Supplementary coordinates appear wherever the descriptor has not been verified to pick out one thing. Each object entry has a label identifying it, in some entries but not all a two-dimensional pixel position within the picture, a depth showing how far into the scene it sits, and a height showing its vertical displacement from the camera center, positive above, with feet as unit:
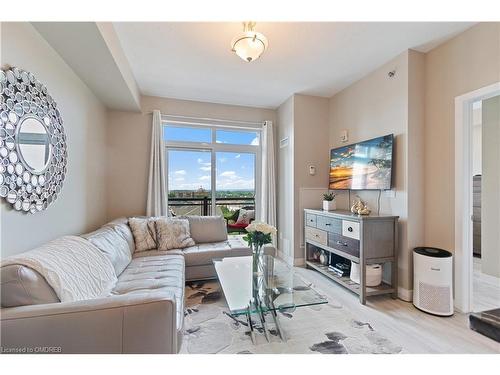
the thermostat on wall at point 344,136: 11.03 +2.63
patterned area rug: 5.36 -3.78
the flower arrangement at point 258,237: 7.10 -1.52
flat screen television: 8.46 +1.04
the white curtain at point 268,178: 13.23 +0.64
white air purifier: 6.88 -2.84
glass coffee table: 5.36 -2.73
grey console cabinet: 7.77 -1.94
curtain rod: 12.31 +3.92
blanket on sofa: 3.92 -1.61
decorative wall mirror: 4.44 +1.01
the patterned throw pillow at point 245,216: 13.98 -1.67
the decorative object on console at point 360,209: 8.52 -0.77
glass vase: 7.03 -2.31
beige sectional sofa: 3.28 -1.97
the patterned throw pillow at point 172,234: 9.36 -1.94
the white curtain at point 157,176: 11.62 +0.65
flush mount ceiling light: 6.42 +4.16
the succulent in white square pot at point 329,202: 10.71 -0.60
